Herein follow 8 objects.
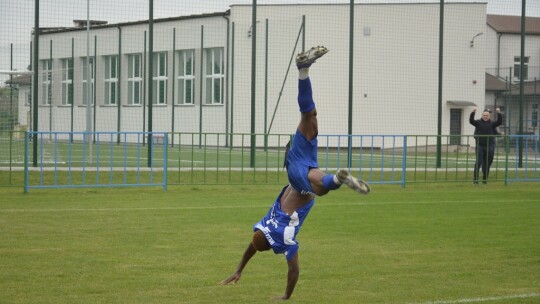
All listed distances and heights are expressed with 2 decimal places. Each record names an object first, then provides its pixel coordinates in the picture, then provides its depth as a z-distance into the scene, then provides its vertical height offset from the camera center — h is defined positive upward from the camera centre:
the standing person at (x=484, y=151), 22.36 -0.38
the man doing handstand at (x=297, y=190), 8.11 -0.53
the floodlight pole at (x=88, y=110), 20.62 +0.67
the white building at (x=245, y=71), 31.94 +2.43
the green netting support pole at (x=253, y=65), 24.28 +1.92
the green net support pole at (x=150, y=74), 23.16 +1.54
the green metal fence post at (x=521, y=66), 27.59 +2.25
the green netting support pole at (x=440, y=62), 26.42 +2.25
